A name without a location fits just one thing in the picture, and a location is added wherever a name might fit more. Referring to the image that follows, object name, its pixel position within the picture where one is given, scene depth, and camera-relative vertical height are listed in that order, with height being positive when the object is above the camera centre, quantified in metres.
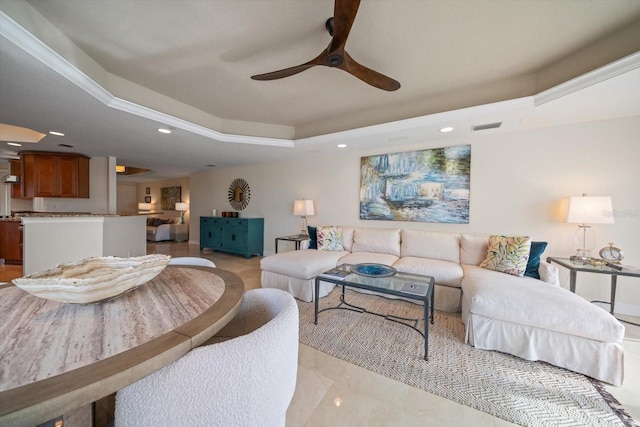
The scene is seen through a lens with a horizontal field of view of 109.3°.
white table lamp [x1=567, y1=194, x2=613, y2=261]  2.23 -0.02
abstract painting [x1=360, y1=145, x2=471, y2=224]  3.19 +0.38
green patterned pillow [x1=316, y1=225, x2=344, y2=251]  3.51 -0.47
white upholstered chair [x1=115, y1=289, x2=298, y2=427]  0.65 -0.55
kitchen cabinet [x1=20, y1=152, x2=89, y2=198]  4.12 +0.55
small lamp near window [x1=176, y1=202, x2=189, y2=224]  6.98 +0.02
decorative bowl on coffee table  2.22 -0.61
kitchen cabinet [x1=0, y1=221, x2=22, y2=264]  4.13 -0.70
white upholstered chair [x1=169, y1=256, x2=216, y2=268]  1.69 -0.41
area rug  1.30 -1.13
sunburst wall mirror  5.39 +0.33
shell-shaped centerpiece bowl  0.76 -0.28
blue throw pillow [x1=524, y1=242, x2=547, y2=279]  2.32 -0.50
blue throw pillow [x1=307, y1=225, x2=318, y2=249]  3.72 -0.47
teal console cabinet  4.88 -0.62
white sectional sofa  1.53 -0.75
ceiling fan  1.26 +1.09
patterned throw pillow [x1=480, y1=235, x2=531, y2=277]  2.31 -0.45
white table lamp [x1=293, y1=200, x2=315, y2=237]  4.16 +0.01
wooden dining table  0.47 -0.39
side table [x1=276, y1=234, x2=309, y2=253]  3.87 -0.53
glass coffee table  1.77 -0.65
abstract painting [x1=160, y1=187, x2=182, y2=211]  7.48 +0.32
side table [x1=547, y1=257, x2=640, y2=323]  2.05 -0.53
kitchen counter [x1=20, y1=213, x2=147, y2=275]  2.95 -0.47
